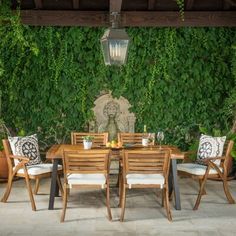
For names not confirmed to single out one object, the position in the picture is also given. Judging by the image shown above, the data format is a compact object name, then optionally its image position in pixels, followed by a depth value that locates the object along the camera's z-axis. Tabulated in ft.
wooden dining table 16.02
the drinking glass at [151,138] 18.58
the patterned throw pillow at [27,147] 17.76
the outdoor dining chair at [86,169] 14.67
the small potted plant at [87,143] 17.07
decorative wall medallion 24.08
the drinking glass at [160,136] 17.20
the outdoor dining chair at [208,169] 16.81
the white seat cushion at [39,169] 16.81
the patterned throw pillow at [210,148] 18.16
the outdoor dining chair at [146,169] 14.87
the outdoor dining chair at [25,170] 16.52
